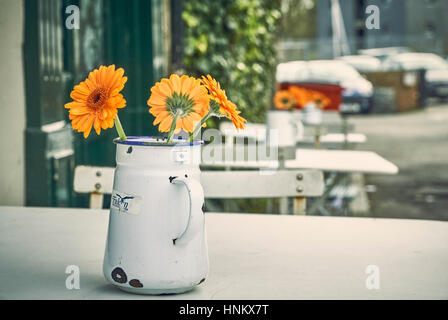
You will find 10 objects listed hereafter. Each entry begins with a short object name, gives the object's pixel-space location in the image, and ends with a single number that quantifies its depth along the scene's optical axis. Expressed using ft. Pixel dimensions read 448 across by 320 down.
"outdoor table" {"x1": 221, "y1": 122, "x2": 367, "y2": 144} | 12.44
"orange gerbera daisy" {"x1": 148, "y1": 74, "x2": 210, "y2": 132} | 3.58
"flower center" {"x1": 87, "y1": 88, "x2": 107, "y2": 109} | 3.46
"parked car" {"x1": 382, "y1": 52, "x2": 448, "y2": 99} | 55.47
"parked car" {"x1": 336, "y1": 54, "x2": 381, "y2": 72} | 58.39
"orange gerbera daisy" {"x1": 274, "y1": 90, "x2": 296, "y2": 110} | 12.97
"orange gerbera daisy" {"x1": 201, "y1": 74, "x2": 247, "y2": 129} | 3.52
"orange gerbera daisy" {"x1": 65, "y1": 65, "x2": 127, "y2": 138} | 3.44
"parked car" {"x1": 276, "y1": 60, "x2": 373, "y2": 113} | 47.83
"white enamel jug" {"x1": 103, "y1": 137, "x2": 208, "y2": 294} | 3.53
